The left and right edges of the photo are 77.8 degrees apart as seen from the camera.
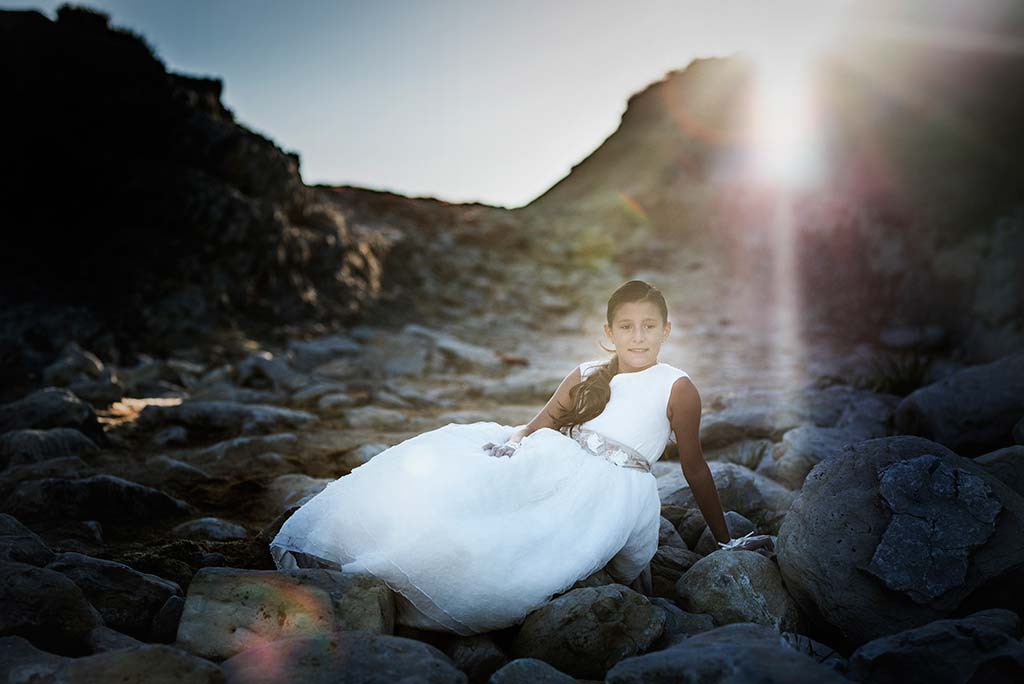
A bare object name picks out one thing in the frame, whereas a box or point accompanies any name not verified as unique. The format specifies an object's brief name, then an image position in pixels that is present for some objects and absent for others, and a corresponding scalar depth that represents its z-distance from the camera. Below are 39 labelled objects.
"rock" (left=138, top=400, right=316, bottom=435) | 5.97
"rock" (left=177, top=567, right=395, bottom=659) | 1.98
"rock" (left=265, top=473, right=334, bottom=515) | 4.00
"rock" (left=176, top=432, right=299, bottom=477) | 4.80
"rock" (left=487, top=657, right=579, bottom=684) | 1.77
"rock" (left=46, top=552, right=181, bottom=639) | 2.19
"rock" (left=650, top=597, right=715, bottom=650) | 2.17
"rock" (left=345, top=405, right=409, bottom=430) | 6.31
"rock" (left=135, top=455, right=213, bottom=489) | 4.44
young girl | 2.24
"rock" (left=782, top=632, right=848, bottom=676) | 2.04
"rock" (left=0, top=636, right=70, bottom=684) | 1.66
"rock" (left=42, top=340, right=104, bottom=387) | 7.40
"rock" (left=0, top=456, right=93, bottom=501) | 3.73
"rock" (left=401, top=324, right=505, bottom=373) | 9.98
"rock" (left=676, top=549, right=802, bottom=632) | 2.44
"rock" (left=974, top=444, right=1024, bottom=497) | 2.75
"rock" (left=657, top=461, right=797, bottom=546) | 3.54
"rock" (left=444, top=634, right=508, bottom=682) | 2.11
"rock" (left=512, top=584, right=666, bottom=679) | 2.05
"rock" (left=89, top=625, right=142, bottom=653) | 1.95
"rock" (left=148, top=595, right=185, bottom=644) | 2.17
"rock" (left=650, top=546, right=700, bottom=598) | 2.79
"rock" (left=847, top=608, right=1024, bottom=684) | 1.64
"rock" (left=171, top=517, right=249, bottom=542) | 3.41
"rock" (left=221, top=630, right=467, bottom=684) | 1.66
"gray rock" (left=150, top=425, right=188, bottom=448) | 5.53
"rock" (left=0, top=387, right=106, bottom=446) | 5.07
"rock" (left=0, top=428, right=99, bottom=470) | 4.27
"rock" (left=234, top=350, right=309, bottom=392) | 8.12
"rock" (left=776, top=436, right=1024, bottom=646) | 2.12
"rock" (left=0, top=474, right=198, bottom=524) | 3.36
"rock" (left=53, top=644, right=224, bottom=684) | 1.60
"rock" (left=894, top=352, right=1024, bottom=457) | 3.90
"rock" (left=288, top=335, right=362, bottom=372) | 9.91
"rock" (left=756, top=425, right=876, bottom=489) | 4.02
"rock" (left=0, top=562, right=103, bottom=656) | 1.93
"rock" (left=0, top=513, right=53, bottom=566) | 2.30
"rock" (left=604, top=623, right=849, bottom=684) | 1.44
